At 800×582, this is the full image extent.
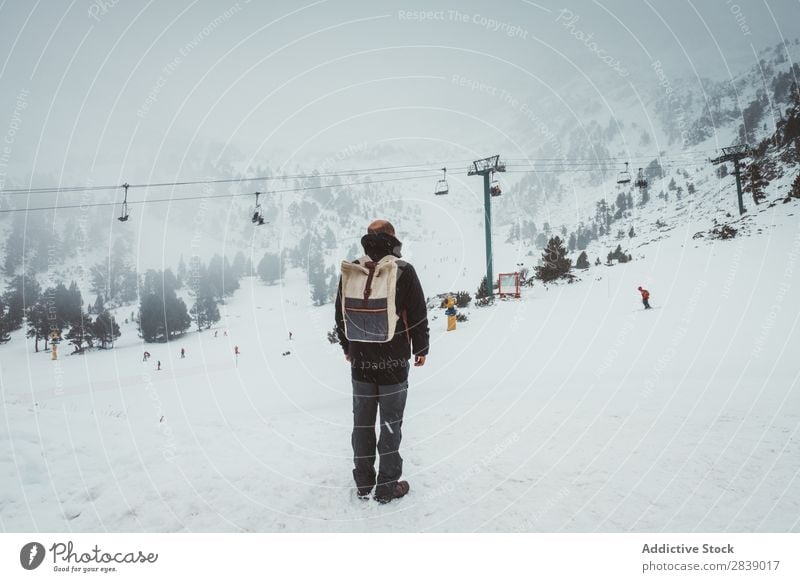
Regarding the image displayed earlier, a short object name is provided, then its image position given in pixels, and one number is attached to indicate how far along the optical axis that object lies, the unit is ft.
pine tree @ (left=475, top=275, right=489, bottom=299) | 55.52
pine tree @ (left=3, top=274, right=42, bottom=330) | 179.83
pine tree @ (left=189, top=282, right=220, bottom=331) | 174.78
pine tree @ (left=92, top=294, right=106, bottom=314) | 206.16
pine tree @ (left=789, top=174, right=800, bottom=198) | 57.27
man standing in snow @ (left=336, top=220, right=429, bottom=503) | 8.28
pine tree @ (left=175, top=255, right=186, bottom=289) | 287.73
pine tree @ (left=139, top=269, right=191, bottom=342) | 154.71
